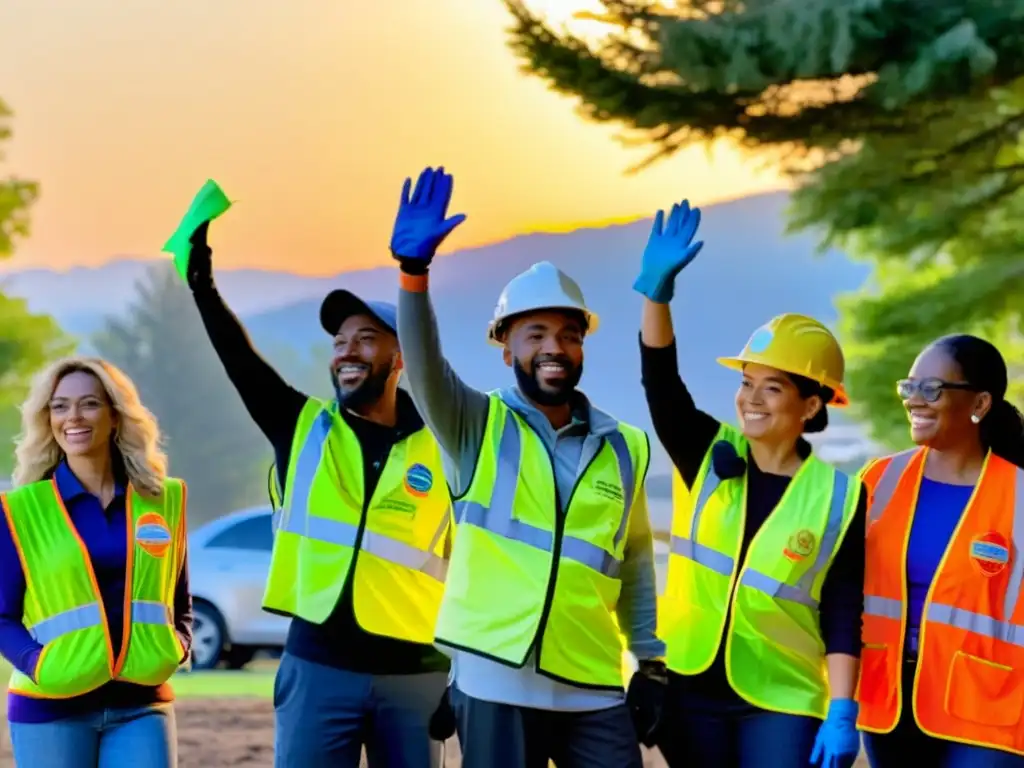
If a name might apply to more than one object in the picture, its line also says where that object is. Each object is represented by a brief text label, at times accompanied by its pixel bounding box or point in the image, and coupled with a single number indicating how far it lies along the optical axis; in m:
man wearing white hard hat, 5.82
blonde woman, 6.29
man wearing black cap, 6.55
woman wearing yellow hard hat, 6.20
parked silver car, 15.83
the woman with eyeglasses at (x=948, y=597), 6.67
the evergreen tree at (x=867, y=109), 11.48
